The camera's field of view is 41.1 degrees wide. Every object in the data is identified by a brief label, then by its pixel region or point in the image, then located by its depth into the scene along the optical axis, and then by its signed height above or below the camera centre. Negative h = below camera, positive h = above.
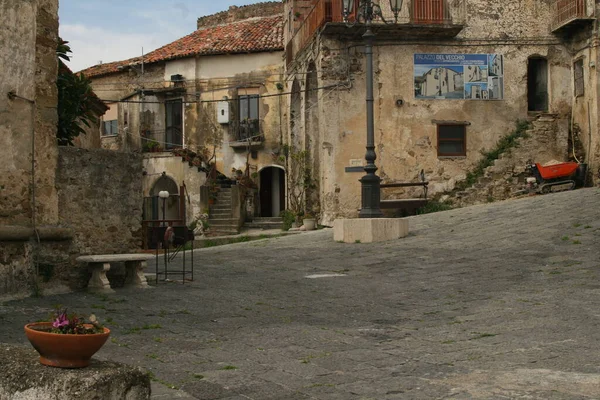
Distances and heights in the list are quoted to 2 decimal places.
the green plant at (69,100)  12.73 +1.86
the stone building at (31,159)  9.48 +0.67
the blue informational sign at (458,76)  25.16 +4.12
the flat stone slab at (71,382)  3.73 -0.81
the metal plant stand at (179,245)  12.05 -0.57
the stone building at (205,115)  32.06 +4.00
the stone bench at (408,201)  24.05 +0.17
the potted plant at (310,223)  25.09 -0.44
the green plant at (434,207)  24.55 +0.00
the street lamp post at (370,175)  17.72 +0.73
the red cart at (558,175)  23.84 +0.89
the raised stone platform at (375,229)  17.44 -0.47
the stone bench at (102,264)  10.32 -0.68
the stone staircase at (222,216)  28.59 -0.21
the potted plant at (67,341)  3.84 -0.62
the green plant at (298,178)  26.91 +1.09
